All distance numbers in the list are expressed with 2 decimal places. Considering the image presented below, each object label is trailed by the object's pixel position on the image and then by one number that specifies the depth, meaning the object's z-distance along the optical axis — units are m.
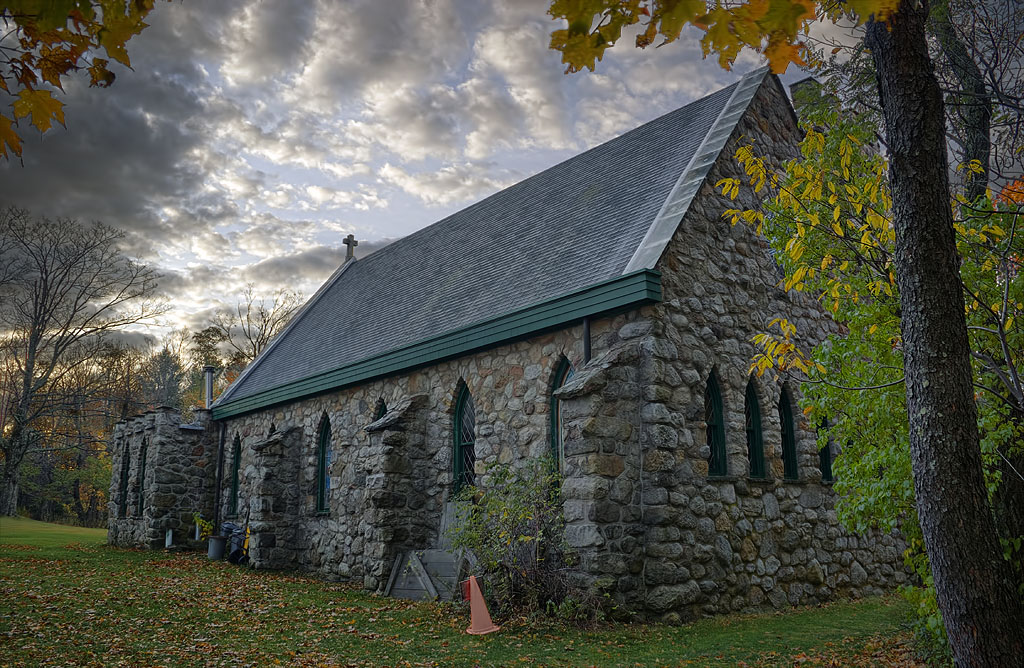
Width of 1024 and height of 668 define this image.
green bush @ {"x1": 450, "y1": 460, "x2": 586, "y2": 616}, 10.06
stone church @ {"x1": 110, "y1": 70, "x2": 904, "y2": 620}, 10.34
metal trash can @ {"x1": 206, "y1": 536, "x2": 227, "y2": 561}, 19.11
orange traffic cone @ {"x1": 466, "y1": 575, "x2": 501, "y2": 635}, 9.44
